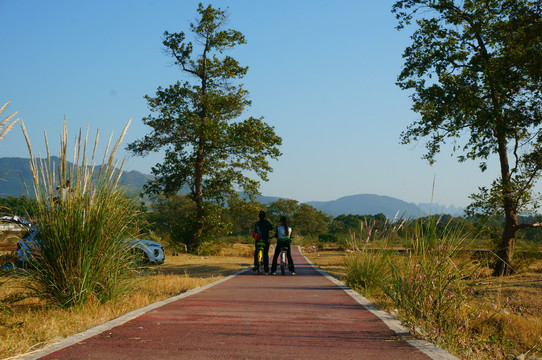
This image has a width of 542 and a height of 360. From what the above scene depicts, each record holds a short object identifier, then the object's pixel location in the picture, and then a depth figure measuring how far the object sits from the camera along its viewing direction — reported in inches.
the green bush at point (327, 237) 2673.5
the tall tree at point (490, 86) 615.2
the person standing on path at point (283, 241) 608.7
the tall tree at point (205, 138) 1154.7
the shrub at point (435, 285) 233.3
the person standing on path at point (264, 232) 614.5
